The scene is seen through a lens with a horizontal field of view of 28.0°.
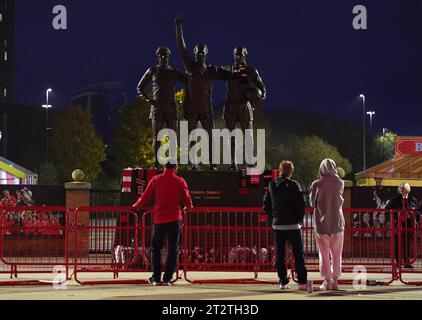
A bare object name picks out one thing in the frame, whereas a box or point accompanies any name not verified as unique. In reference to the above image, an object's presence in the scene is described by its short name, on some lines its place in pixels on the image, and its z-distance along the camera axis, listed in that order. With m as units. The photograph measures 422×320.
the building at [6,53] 113.44
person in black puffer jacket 12.07
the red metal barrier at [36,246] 13.73
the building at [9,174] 34.56
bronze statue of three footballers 18.16
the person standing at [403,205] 16.94
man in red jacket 12.62
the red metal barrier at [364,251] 14.36
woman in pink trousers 12.29
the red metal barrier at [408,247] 13.95
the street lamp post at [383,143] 97.09
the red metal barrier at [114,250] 13.55
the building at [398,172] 31.86
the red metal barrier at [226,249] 14.60
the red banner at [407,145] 46.06
